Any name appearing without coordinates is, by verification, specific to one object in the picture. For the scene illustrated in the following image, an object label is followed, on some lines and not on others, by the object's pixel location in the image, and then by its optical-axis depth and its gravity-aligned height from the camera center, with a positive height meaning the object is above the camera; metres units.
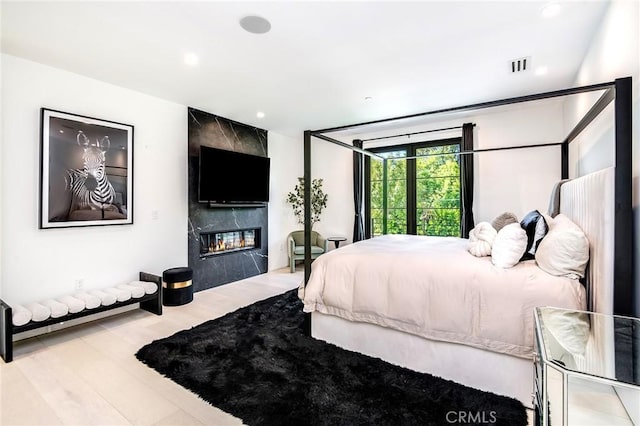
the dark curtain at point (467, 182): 4.59 +0.46
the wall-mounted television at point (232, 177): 4.29 +0.54
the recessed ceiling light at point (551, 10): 2.06 +1.45
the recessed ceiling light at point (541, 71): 3.05 +1.49
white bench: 2.31 -0.96
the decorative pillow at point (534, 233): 2.14 -0.16
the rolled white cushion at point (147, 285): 3.27 -0.84
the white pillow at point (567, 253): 1.80 -0.26
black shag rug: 1.70 -1.18
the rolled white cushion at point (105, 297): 2.90 -0.86
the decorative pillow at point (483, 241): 2.30 -0.23
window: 4.93 +0.36
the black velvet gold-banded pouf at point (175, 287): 3.66 -0.96
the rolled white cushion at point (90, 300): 2.79 -0.86
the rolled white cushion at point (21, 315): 2.39 -0.86
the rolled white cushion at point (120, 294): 3.02 -0.85
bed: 1.62 -0.56
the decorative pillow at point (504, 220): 3.24 -0.09
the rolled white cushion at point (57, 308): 2.59 -0.87
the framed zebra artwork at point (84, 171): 2.88 +0.43
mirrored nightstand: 1.07 -0.59
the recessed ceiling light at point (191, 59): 2.72 +1.45
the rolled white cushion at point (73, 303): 2.69 -0.86
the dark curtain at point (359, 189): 5.67 +0.43
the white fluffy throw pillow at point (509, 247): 2.00 -0.25
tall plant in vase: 6.09 +0.25
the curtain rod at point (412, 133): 4.82 +1.37
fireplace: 4.55 -0.50
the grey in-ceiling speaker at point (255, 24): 2.18 +1.43
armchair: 5.50 -0.67
